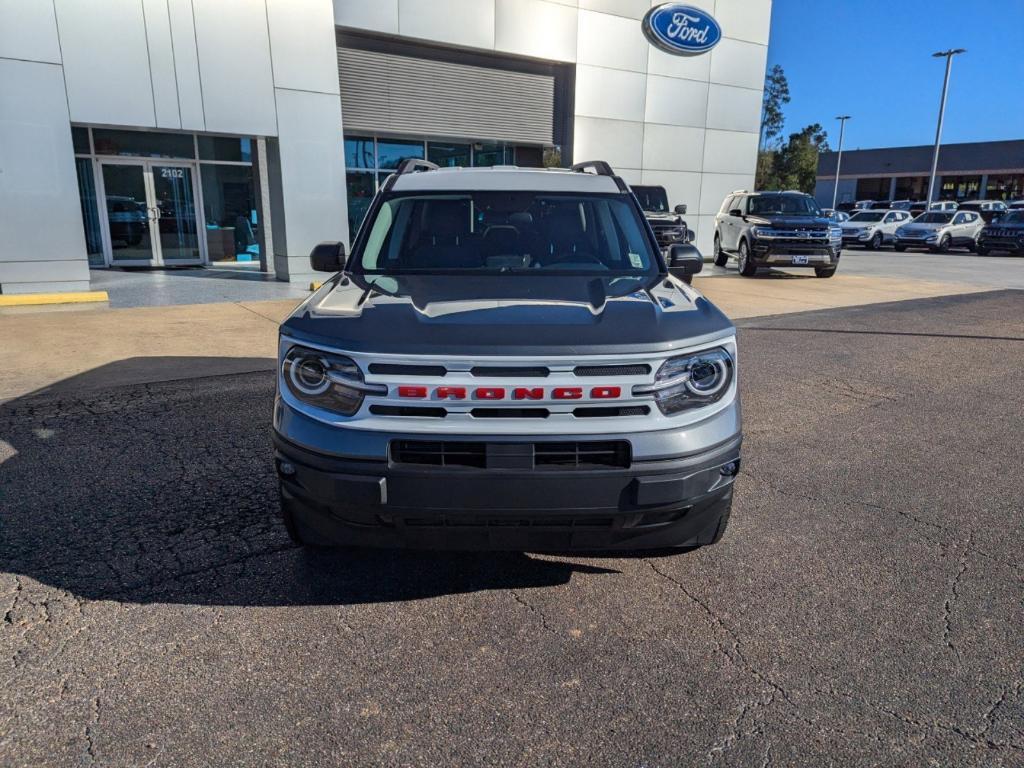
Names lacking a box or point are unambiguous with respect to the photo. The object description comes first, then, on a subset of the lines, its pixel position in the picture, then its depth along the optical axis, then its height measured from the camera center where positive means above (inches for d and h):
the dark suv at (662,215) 689.0 -6.6
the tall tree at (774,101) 2738.7 +397.2
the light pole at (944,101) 1632.6 +250.7
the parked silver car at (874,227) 1171.9 -27.4
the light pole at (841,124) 2787.4 +324.3
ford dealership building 453.4 +74.5
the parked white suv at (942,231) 1114.7 -30.1
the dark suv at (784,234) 648.4 -21.7
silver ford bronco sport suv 102.8 -30.5
